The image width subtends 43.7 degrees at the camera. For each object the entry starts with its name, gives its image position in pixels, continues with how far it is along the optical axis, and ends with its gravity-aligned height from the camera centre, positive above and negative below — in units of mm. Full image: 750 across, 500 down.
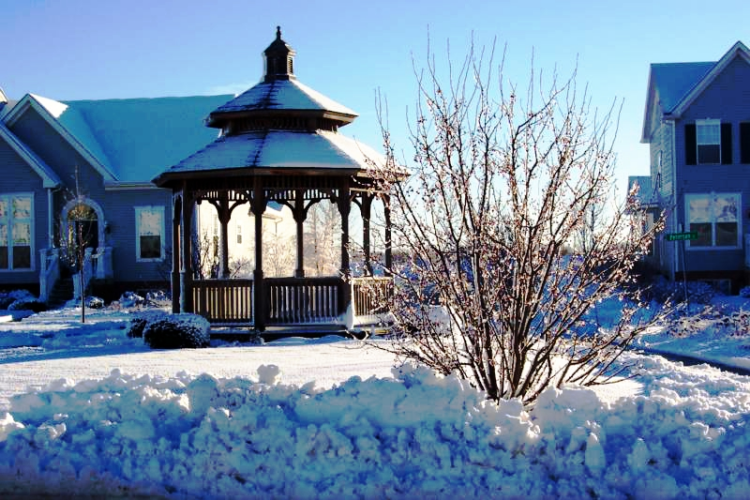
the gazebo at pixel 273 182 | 18359 +1445
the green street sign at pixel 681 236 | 22375 +317
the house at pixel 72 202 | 31062 +1831
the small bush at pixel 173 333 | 16719 -1388
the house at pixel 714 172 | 30297 +2507
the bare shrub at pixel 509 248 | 8727 +31
